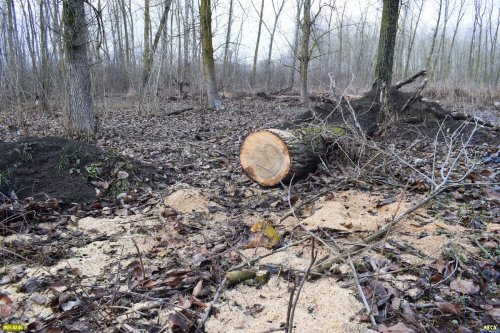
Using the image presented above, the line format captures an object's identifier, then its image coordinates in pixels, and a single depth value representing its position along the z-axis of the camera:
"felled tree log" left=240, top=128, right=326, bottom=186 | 4.08
